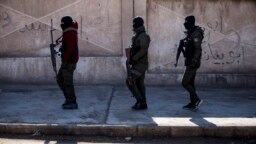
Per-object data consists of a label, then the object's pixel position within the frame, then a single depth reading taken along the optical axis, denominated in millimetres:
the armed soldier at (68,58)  7656
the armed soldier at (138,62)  7703
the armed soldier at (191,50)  7676
